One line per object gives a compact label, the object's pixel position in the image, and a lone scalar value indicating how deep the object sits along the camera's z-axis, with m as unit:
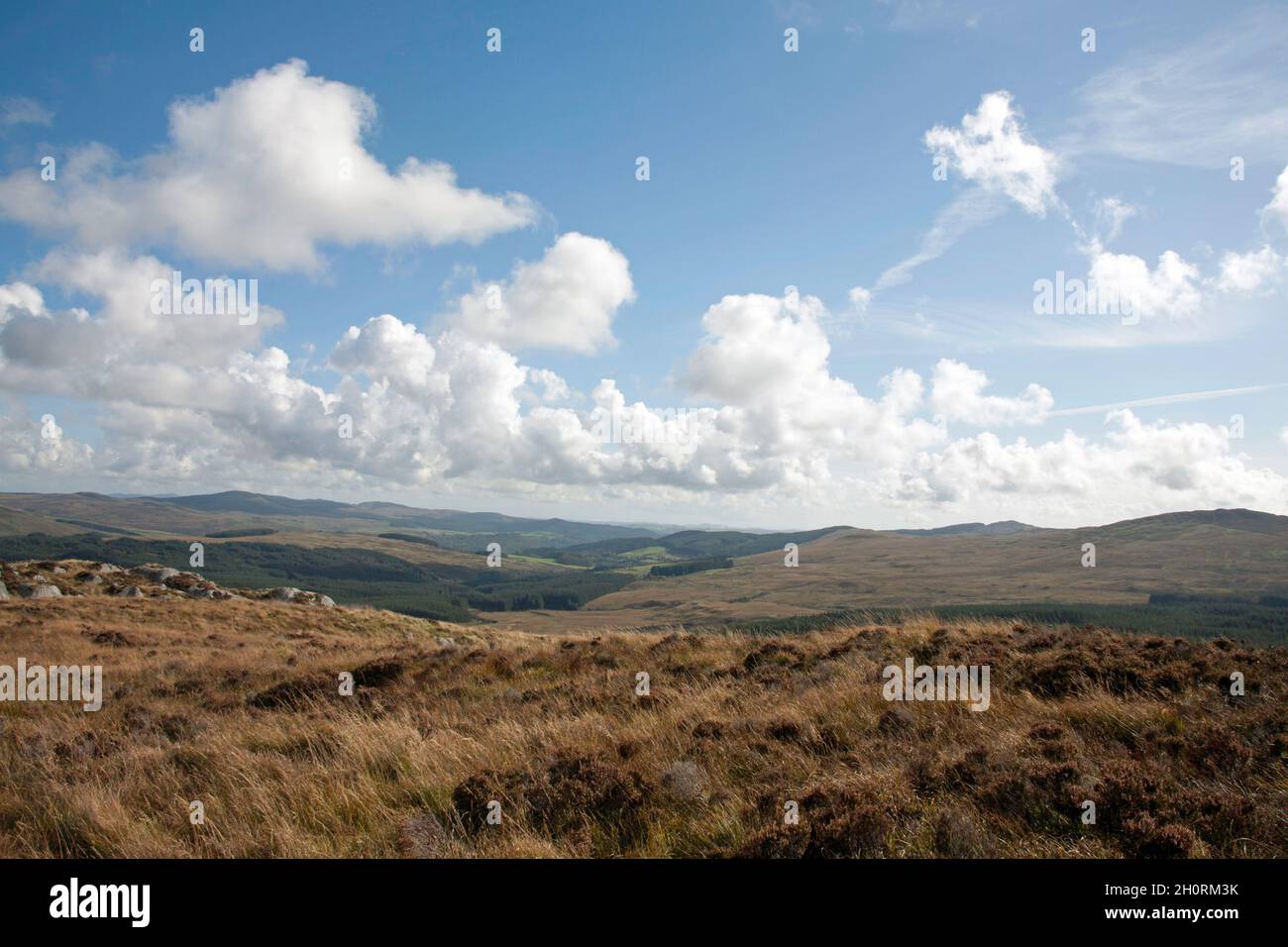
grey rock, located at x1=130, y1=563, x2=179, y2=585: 48.09
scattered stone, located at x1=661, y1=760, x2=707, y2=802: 6.28
